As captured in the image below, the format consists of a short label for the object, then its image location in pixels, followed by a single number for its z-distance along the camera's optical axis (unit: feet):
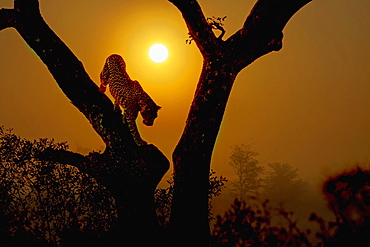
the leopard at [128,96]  36.27
